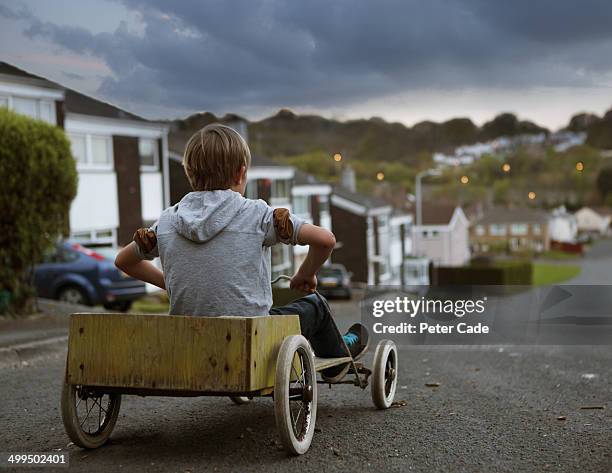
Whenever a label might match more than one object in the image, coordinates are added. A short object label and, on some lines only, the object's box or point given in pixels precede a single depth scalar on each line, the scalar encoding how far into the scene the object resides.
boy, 3.76
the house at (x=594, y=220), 75.38
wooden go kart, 3.59
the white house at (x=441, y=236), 71.31
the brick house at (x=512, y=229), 77.69
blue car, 16.39
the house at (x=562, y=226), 75.12
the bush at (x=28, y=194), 10.73
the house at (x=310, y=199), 45.91
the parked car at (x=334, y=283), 32.03
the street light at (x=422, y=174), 46.17
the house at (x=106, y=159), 24.35
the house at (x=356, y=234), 54.62
